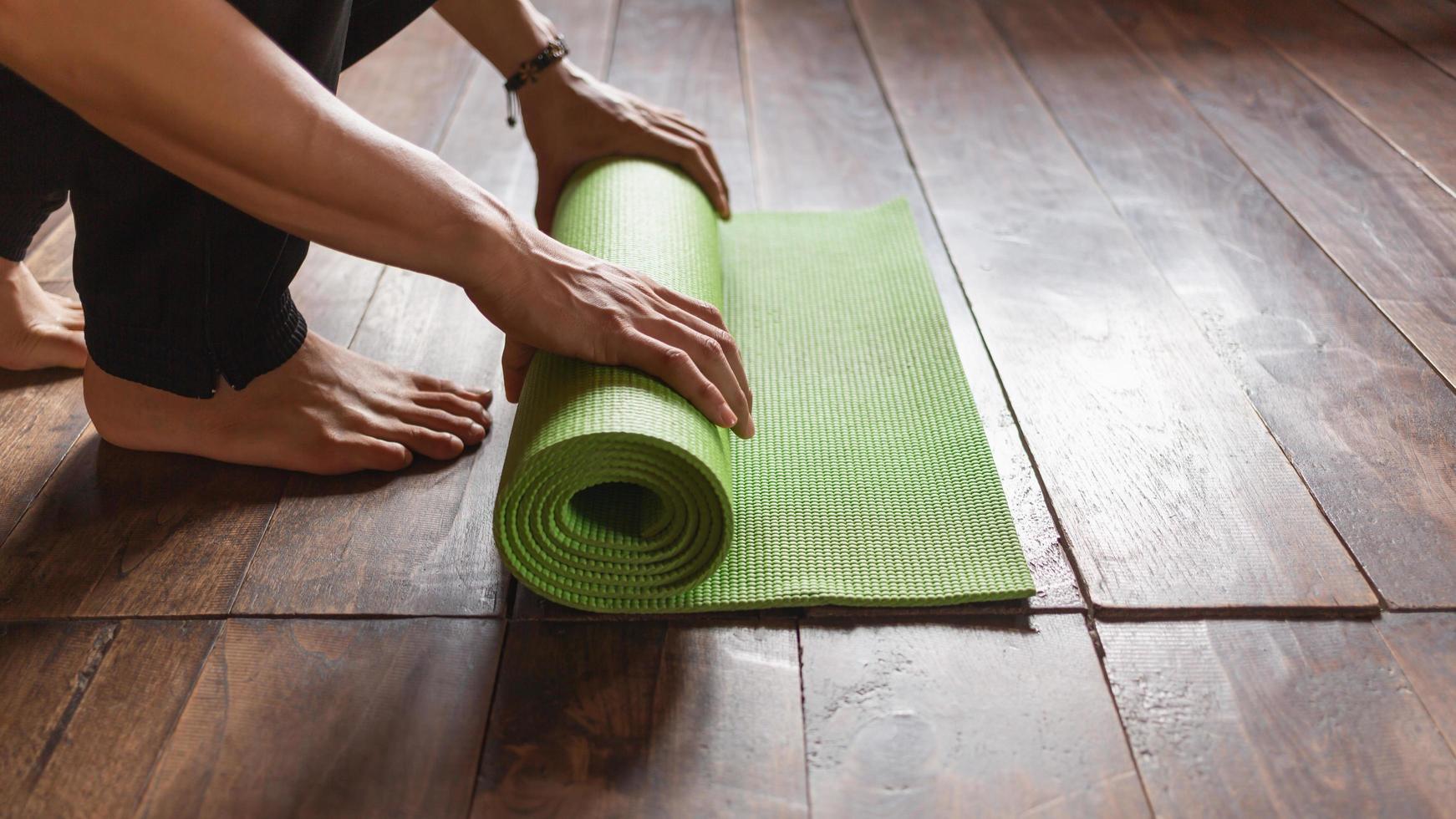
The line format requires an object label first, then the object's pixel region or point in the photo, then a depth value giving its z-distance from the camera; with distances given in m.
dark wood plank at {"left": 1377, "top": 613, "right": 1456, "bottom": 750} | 1.01
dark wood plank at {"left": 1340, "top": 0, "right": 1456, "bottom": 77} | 2.47
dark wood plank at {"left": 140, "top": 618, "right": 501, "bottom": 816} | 0.94
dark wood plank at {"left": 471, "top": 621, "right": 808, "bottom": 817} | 0.94
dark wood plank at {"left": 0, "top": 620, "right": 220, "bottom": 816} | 0.95
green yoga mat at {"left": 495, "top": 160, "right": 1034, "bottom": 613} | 1.05
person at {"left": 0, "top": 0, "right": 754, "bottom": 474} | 0.98
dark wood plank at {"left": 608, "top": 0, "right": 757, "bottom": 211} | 2.15
